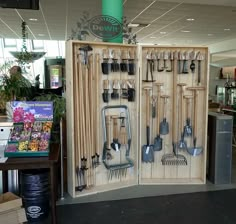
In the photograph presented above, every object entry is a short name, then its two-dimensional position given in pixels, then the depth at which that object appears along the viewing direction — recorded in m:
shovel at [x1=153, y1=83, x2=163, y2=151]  4.06
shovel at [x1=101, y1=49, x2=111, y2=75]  3.74
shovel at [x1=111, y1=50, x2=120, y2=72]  3.80
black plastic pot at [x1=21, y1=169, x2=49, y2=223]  3.02
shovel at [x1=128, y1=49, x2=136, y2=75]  3.88
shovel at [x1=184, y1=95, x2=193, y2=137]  4.06
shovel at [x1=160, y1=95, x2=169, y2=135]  4.04
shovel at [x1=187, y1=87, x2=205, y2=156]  4.04
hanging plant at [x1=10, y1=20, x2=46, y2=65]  4.71
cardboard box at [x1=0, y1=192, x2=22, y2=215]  2.54
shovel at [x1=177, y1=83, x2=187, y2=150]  4.07
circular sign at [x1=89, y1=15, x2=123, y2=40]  3.72
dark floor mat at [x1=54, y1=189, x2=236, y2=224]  3.07
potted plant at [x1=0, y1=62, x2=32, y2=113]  3.60
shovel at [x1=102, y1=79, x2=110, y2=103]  3.79
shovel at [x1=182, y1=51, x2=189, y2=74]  3.98
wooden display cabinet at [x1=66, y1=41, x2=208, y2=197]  3.68
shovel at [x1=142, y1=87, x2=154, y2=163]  4.04
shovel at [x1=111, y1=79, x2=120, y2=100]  3.83
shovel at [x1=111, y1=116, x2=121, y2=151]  3.90
